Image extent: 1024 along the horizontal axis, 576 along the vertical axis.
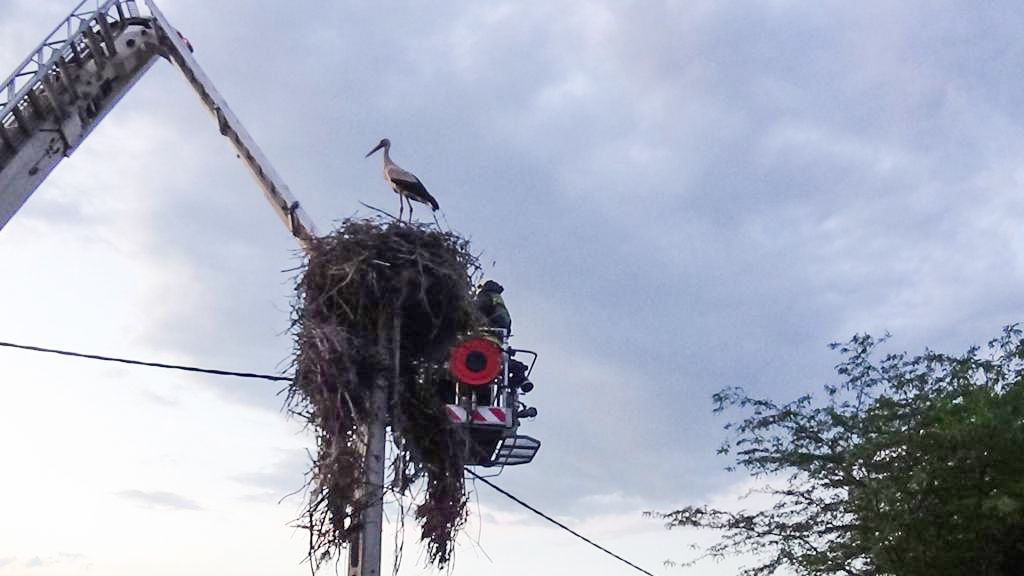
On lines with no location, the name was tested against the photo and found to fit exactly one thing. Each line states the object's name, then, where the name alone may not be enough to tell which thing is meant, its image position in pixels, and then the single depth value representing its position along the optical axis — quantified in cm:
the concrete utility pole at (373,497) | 778
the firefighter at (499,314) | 1028
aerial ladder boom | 1117
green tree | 1445
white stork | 968
